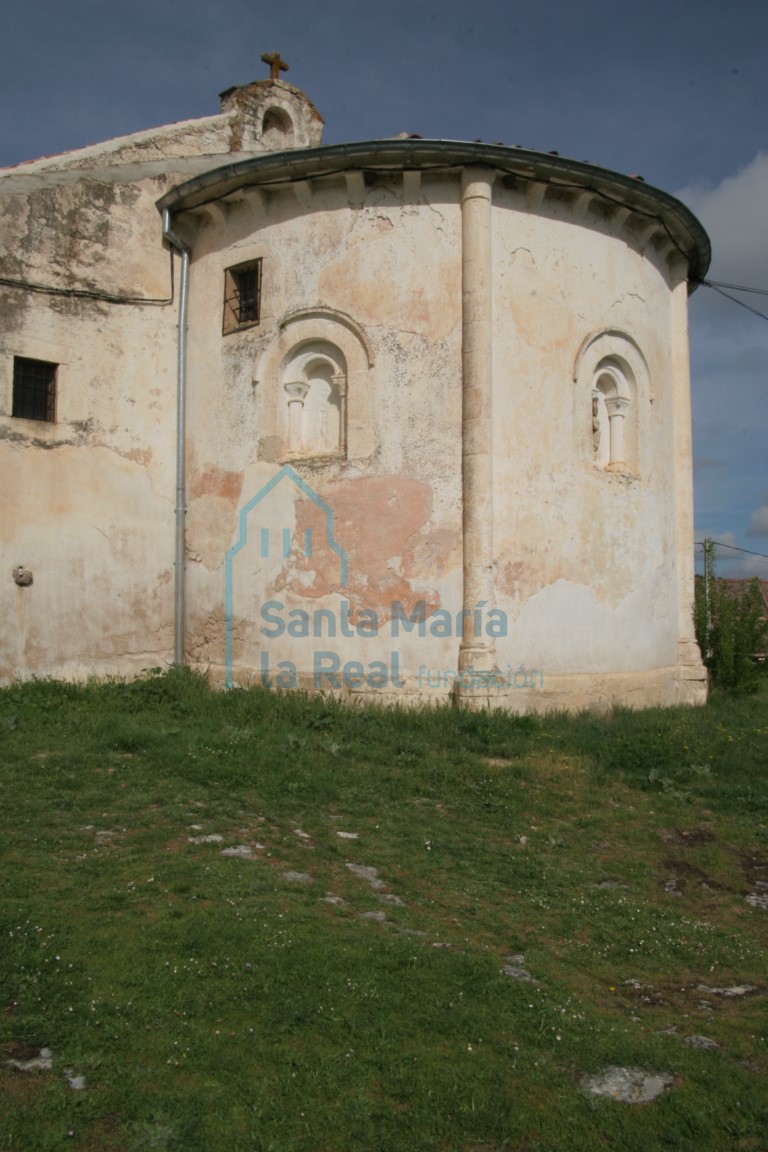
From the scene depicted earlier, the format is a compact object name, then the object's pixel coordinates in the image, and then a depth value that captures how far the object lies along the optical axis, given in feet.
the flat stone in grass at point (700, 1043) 12.66
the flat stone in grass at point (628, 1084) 11.21
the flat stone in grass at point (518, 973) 14.28
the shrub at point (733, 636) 45.93
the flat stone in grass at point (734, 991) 14.73
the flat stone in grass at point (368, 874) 17.99
